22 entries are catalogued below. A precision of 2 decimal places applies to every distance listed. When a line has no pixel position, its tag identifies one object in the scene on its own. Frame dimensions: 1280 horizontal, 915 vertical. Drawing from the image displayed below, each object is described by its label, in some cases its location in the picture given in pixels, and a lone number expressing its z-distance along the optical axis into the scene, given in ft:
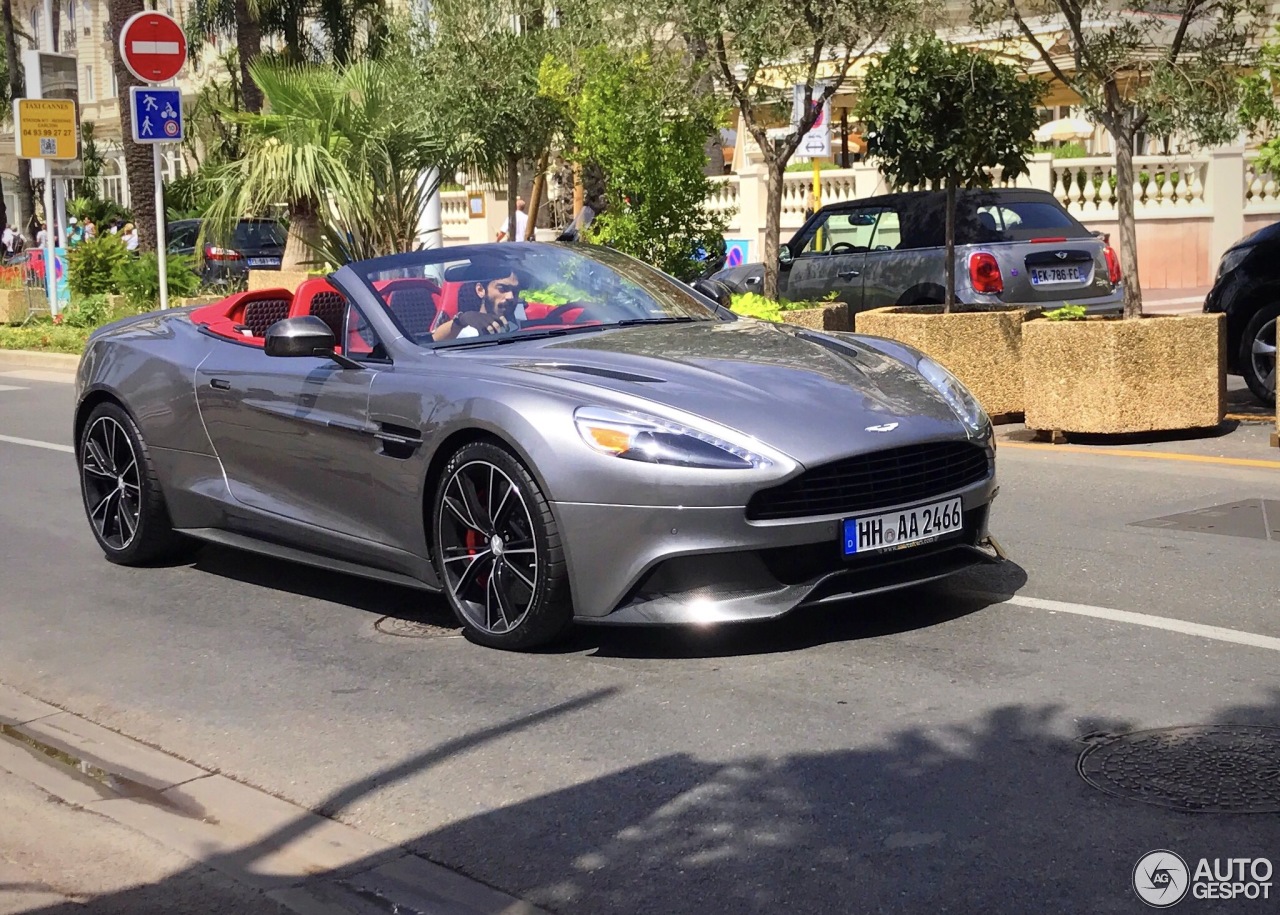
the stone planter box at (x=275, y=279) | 72.64
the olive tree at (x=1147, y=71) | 38.99
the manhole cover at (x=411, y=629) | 20.99
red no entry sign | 55.77
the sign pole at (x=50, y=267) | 86.75
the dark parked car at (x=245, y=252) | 90.74
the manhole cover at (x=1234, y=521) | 24.81
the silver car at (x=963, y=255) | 43.73
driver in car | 21.70
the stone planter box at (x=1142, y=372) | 34.24
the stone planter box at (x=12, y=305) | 88.18
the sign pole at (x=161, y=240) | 57.86
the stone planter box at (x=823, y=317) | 40.86
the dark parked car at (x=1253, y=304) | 36.81
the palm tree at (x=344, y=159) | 57.26
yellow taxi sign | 84.27
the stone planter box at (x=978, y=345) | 37.68
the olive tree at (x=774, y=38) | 44.16
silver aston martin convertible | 17.90
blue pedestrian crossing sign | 57.62
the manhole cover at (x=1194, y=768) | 13.65
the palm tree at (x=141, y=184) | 81.56
